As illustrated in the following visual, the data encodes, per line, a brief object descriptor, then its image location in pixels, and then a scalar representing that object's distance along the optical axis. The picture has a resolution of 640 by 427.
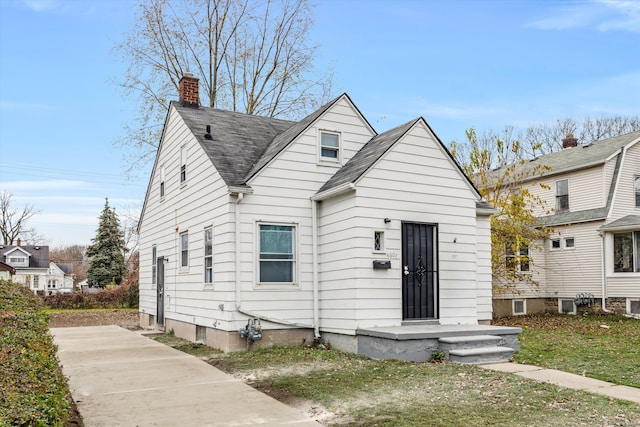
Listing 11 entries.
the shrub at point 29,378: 3.78
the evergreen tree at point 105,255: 45.31
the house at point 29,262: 54.42
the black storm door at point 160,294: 15.93
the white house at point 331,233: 10.58
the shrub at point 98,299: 32.97
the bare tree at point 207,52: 24.48
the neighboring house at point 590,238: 20.17
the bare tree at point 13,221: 57.47
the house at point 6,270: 43.50
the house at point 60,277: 74.00
